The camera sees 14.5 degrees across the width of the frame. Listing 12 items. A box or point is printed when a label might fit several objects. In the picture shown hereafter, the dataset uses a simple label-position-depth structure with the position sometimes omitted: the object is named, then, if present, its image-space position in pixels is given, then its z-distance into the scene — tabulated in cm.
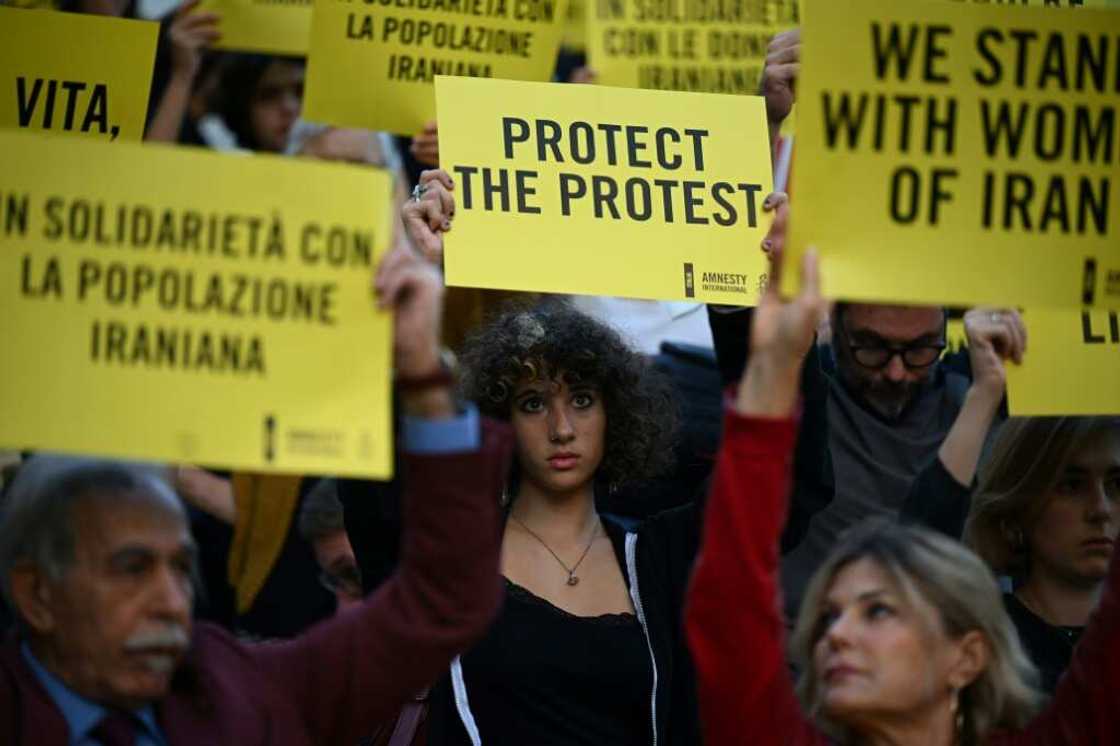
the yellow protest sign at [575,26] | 1696
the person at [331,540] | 1180
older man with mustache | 675
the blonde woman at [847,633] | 686
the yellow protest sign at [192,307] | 664
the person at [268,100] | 1541
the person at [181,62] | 1337
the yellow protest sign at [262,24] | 1395
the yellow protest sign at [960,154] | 702
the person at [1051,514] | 971
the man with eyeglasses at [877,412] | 1081
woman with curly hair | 870
